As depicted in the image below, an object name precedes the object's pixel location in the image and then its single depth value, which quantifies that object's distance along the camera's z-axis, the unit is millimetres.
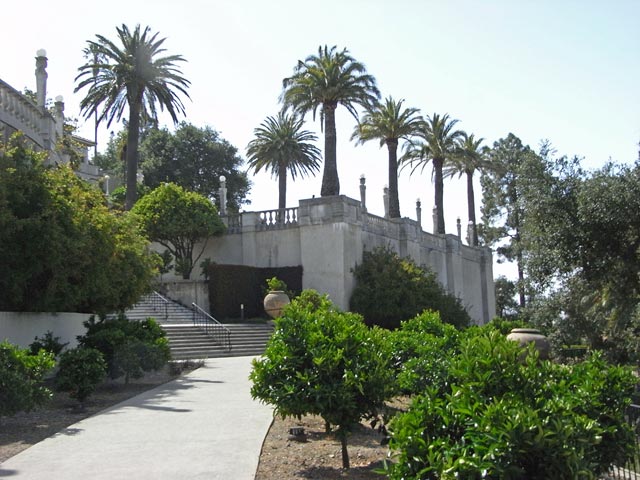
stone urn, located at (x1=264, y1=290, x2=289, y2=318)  26234
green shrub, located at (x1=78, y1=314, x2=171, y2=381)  15703
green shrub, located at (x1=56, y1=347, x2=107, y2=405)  12695
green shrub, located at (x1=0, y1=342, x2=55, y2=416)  10312
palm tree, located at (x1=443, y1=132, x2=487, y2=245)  51000
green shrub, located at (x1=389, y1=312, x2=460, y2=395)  9594
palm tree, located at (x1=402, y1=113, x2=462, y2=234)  49281
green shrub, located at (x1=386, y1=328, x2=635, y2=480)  4984
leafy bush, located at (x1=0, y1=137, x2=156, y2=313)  15867
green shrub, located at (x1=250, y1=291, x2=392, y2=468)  8133
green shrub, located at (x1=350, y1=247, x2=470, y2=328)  35656
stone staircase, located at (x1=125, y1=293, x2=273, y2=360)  25688
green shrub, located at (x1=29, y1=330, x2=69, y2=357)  14296
